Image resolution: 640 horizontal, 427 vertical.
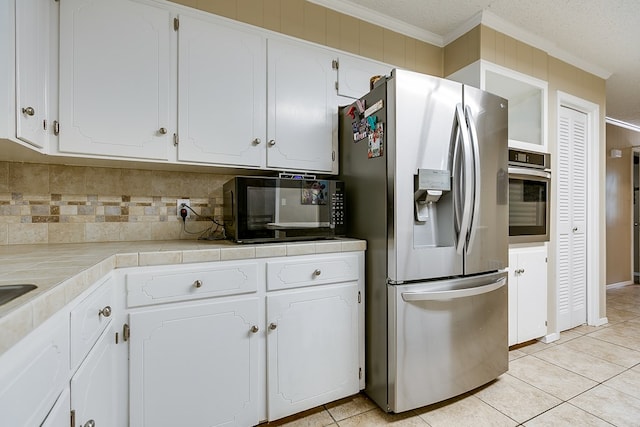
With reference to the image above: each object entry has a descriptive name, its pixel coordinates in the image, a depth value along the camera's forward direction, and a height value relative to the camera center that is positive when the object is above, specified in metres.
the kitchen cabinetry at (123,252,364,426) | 1.22 -0.57
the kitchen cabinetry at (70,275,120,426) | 0.81 -0.45
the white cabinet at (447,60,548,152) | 2.22 +1.01
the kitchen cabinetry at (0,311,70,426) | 0.49 -0.31
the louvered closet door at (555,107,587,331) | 2.62 -0.02
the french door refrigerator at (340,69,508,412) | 1.52 -0.09
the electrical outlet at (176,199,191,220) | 1.84 +0.08
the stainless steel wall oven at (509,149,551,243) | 2.21 +0.16
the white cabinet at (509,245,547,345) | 2.24 -0.59
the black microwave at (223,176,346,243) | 1.49 +0.04
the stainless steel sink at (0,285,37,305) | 0.69 -0.18
